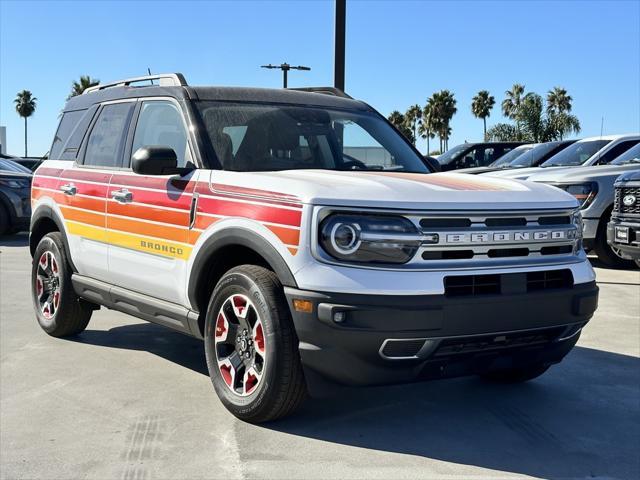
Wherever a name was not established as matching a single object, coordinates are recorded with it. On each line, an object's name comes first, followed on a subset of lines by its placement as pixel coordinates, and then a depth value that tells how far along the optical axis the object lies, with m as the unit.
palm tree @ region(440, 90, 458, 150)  78.88
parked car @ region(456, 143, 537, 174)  15.22
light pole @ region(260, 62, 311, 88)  24.11
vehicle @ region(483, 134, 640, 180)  11.40
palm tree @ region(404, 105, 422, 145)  99.88
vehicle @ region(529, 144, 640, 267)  9.91
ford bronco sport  3.54
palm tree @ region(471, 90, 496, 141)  81.62
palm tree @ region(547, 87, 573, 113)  76.75
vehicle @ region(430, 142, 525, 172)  17.38
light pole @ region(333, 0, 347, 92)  10.59
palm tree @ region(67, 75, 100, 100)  74.44
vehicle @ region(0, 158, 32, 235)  13.93
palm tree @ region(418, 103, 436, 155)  79.44
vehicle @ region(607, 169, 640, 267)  7.68
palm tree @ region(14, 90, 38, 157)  97.94
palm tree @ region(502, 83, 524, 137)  80.56
